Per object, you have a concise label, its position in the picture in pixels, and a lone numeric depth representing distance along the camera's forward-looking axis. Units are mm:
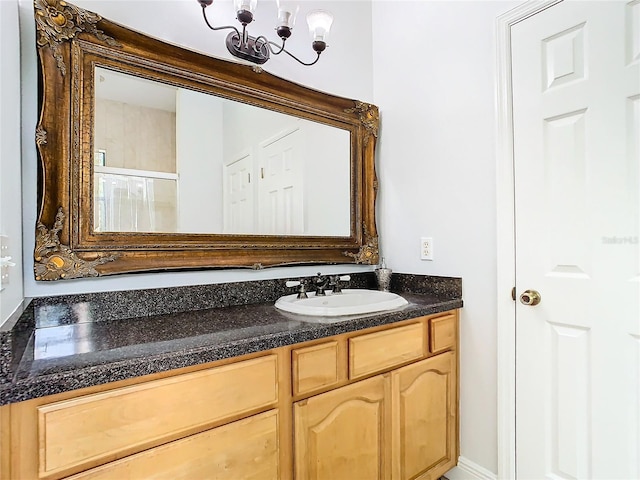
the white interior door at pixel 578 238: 1169
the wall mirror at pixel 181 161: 1142
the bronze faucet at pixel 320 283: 1634
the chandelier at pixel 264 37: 1373
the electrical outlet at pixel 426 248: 1755
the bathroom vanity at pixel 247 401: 726
